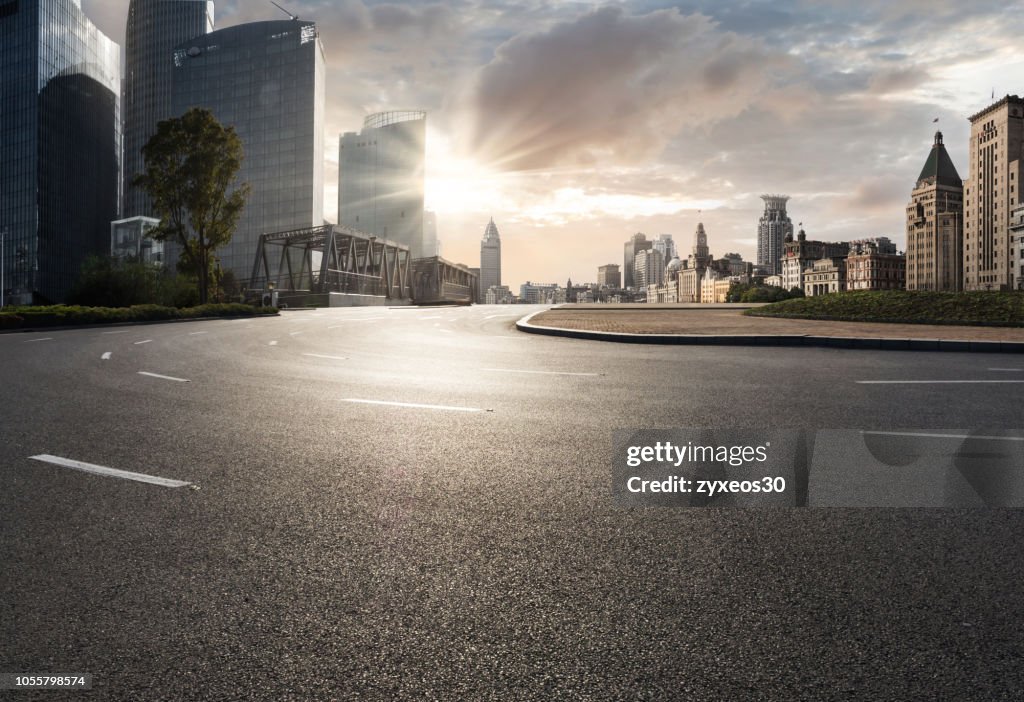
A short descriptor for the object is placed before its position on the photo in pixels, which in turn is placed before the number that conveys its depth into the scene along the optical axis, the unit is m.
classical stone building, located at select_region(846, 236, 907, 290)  190.38
